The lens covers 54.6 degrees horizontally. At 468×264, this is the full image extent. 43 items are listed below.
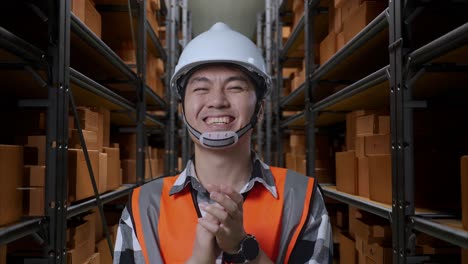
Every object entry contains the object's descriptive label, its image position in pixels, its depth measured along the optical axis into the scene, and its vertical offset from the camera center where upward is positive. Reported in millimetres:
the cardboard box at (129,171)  4312 -256
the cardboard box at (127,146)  4594 -19
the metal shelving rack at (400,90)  1815 +323
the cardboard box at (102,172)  3161 -201
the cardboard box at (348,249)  3477 -833
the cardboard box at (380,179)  2549 -198
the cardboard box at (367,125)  2852 +128
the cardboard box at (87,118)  2865 +165
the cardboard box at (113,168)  3521 -194
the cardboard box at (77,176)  2568 -184
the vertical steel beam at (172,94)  6172 +700
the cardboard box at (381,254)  2746 -672
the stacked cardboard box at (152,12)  4846 +1464
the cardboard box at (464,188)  1659 -164
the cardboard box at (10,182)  1825 -162
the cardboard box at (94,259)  2916 -756
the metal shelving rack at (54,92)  1856 +265
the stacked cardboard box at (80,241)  2611 -593
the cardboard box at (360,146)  2975 -10
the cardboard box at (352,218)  3541 -587
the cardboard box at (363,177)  2910 -213
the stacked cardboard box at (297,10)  4984 +1514
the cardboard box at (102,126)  3268 +137
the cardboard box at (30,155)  2203 -54
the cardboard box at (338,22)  3482 +955
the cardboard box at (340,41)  3400 +792
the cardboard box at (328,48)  3648 +816
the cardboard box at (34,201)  2053 -259
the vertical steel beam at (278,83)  6109 +841
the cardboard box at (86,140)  2739 +27
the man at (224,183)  1604 -165
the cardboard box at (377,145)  2672 -3
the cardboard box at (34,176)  2082 -148
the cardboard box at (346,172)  3154 -205
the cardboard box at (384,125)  2730 +120
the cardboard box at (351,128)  3441 +126
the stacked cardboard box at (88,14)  2691 +830
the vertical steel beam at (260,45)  8328 +1933
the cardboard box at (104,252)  3400 -831
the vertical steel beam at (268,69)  7168 +1263
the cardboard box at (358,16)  2852 +846
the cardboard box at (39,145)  2213 -5
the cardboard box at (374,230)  2893 -562
